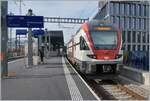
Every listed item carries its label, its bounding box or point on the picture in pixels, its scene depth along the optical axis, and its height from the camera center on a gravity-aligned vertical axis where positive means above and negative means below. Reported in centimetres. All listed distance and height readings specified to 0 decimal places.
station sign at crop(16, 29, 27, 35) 2448 +301
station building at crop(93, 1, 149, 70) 3380 +704
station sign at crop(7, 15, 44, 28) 965 +211
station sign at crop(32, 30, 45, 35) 1930 +232
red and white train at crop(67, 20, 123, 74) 776 +9
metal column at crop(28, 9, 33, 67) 1367 -7
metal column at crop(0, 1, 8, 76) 810 +62
